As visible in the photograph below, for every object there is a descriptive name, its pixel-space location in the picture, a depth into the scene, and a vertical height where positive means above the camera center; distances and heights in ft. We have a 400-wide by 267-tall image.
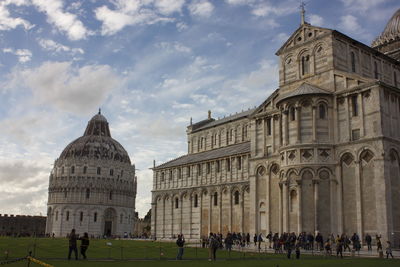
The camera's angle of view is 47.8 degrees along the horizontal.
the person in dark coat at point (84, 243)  71.62 -3.92
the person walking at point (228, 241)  98.81 -4.39
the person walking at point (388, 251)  79.54 -4.86
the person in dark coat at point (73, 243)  70.34 -3.87
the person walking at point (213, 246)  75.40 -4.20
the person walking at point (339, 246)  82.48 -4.35
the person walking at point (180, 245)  76.18 -4.19
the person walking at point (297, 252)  77.51 -5.12
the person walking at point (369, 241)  97.96 -3.89
